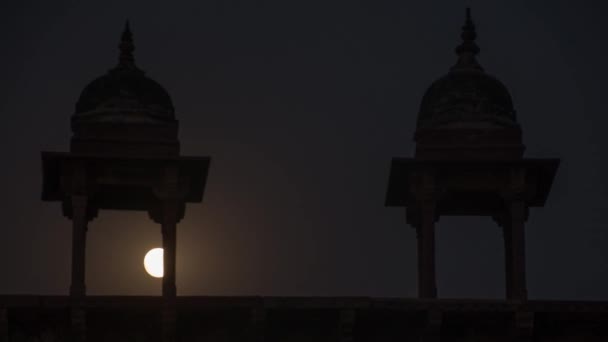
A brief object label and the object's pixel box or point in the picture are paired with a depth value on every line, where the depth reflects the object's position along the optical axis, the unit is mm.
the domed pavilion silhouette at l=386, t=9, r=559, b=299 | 39781
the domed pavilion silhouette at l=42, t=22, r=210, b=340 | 39156
